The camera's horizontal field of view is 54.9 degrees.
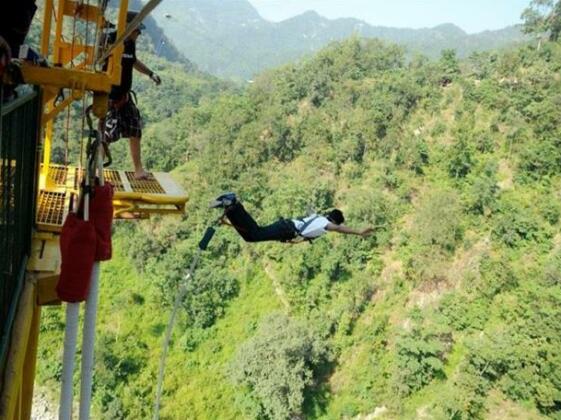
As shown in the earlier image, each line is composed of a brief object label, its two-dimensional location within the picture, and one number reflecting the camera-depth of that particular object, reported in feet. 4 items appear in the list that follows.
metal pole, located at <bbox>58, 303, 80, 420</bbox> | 5.58
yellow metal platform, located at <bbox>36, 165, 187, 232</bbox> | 10.35
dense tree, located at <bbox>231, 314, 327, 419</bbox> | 47.91
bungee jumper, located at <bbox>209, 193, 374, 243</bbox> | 13.78
